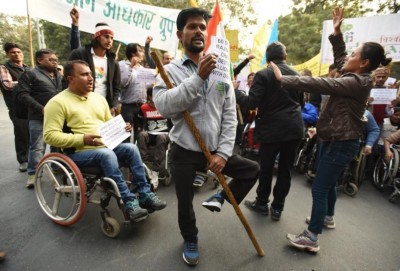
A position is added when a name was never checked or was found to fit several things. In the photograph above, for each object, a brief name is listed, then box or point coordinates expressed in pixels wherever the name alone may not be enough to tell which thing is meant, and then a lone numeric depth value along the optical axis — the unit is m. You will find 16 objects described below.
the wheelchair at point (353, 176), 3.70
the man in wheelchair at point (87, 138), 2.44
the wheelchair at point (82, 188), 2.33
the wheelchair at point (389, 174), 3.59
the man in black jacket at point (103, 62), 3.29
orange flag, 1.82
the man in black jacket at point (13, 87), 4.02
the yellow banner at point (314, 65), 8.72
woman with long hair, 1.95
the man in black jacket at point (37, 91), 3.52
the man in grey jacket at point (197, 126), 1.84
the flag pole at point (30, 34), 3.80
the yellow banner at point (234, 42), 5.13
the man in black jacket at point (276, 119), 2.64
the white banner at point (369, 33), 5.53
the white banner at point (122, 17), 4.06
